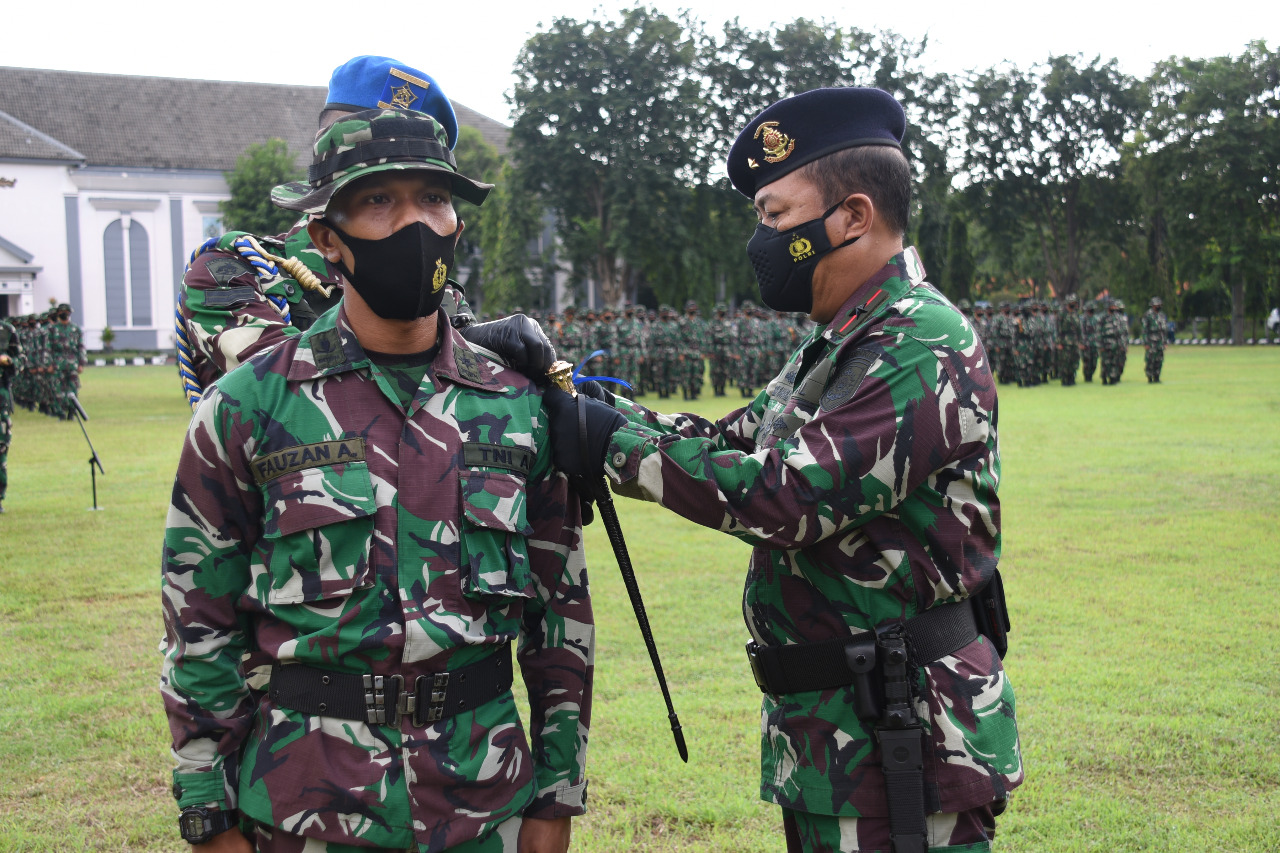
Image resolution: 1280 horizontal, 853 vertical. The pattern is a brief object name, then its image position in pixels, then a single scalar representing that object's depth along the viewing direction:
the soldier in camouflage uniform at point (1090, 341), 26.75
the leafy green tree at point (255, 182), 42.00
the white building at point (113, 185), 49.38
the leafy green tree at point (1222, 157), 43.91
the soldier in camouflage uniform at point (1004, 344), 27.05
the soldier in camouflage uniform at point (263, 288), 3.45
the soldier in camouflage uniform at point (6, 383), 10.86
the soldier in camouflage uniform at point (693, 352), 25.56
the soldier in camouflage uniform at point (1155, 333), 24.86
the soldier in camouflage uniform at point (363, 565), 2.11
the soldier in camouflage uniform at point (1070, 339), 26.53
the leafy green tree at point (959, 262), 48.44
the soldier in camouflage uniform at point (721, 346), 26.37
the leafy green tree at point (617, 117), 41.59
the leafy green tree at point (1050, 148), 45.69
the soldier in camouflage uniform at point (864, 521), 2.22
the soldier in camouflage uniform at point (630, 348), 25.36
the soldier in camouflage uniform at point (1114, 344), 25.53
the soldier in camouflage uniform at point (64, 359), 22.19
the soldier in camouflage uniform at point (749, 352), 26.16
